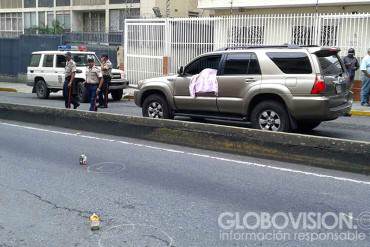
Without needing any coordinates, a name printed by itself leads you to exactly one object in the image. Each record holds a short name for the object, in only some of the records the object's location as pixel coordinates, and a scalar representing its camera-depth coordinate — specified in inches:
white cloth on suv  418.0
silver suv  374.3
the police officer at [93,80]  556.1
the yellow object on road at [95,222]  205.2
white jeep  744.3
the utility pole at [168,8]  1364.5
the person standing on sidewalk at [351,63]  624.7
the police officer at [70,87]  569.6
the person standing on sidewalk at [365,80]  611.8
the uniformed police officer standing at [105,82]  613.9
